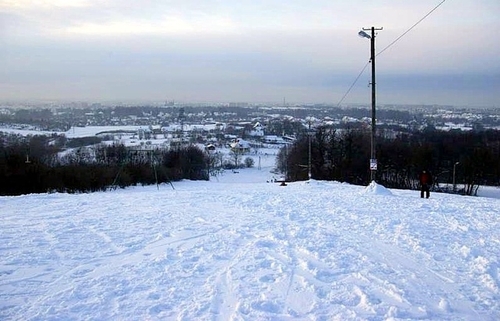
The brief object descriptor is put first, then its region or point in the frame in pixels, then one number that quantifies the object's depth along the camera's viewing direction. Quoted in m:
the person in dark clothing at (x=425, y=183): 17.95
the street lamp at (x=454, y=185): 54.16
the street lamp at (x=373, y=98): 19.33
